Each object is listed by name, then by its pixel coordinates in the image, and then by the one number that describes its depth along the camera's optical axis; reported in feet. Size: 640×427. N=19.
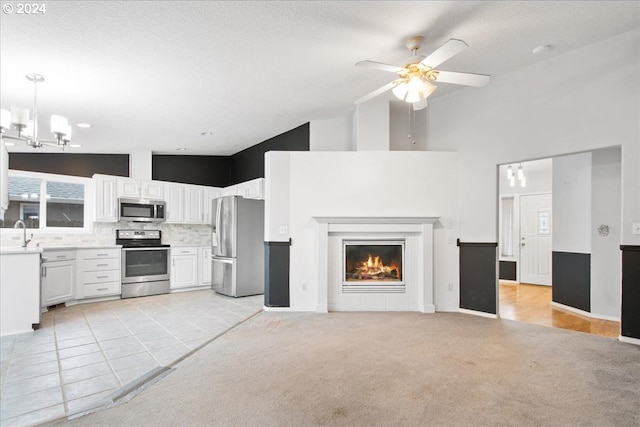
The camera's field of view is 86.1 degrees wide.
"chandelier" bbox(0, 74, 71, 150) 9.64
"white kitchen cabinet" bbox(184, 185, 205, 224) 22.08
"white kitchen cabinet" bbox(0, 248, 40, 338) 11.96
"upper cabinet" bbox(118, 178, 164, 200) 19.79
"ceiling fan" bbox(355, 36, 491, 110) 9.25
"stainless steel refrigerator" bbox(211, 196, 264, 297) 18.74
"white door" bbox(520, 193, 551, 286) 23.35
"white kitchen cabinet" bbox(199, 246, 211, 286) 21.70
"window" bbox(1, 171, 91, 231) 17.59
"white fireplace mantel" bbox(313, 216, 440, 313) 14.78
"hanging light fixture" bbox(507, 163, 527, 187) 21.24
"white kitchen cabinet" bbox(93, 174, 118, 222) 18.89
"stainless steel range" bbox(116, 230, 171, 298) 18.95
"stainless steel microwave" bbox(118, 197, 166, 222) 19.57
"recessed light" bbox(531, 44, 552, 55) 11.31
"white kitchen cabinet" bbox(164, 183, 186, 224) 21.35
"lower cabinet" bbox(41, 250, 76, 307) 15.46
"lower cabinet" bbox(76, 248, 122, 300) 17.42
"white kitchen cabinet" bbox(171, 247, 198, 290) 20.53
